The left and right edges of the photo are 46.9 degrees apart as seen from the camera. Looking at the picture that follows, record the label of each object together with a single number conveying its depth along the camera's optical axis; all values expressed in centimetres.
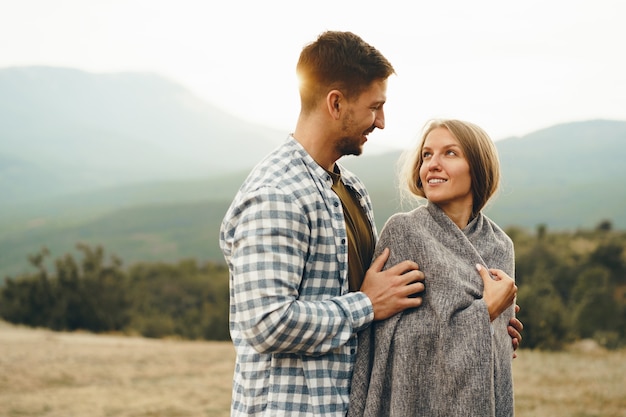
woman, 254
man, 241
